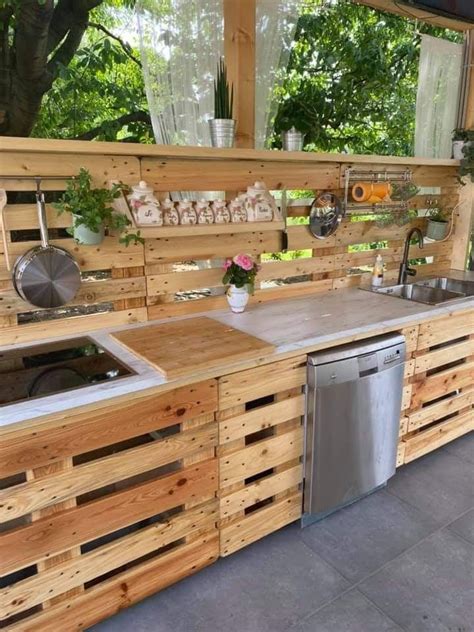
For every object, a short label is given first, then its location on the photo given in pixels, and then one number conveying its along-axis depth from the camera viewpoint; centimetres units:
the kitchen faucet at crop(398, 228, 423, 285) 276
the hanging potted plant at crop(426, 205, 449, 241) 292
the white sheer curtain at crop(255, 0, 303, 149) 200
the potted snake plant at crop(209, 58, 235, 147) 189
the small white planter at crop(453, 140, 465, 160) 288
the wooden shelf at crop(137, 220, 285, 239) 177
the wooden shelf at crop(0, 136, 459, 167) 154
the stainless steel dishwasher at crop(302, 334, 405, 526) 180
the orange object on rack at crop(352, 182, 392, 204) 243
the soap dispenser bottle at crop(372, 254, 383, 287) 269
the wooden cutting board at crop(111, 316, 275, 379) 151
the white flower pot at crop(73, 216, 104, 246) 167
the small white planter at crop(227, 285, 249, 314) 209
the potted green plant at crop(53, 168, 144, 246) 162
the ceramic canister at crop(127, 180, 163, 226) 176
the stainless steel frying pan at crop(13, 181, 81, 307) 162
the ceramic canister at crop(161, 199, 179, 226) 186
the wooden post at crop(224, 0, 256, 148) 192
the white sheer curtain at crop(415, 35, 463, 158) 276
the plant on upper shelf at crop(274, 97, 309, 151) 220
